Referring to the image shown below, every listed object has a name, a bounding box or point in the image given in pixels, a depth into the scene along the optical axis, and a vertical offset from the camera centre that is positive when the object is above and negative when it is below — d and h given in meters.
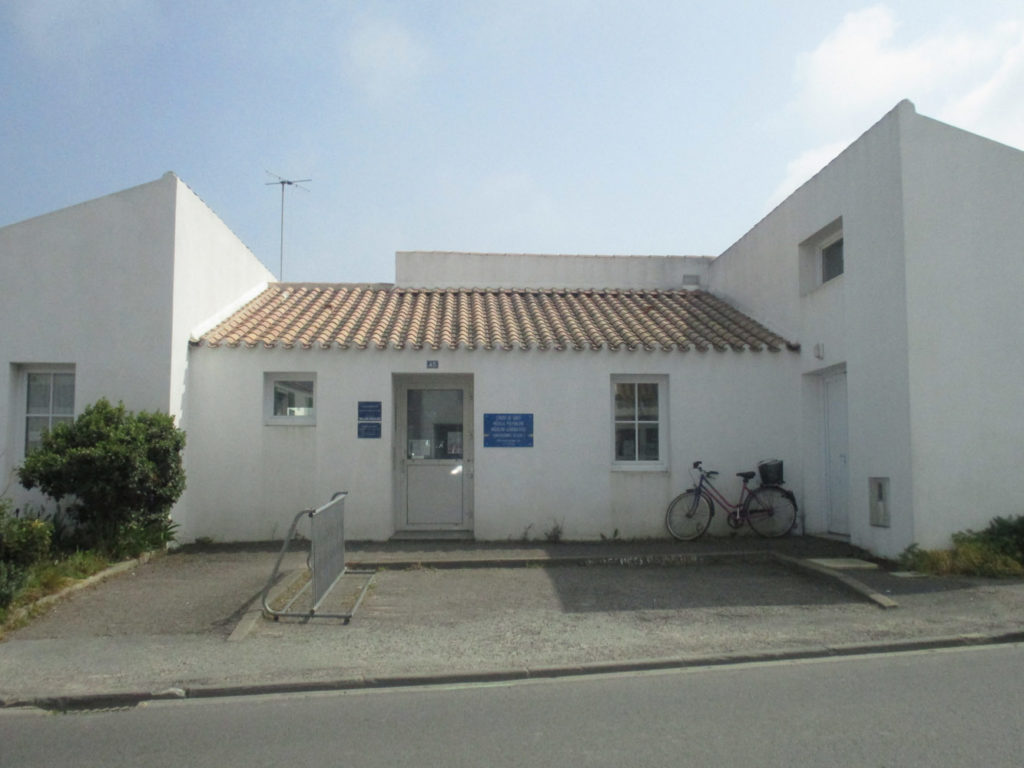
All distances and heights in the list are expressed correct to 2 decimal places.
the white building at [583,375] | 9.74 +0.94
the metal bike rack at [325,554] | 7.96 -1.23
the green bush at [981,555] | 9.02 -1.35
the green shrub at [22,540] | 8.41 -1.06
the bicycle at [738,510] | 12.20 -1.09
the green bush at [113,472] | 9.84 -0.39
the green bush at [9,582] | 7.82 -1.40
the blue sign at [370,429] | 12.11 +0.17
